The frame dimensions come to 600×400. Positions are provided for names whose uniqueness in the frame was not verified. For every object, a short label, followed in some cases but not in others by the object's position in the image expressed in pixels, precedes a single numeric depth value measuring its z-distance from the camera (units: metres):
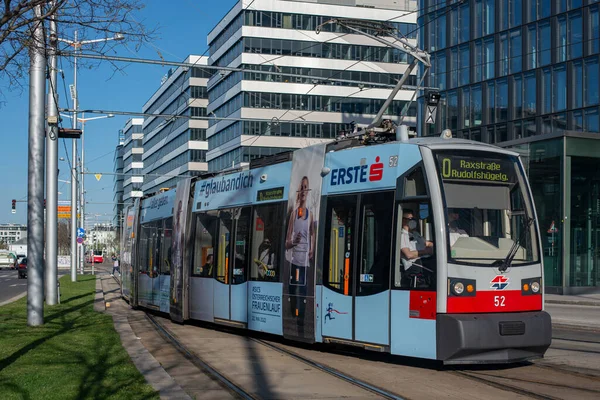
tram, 9.80
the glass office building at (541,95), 33.25
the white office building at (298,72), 62.44
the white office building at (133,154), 119.88
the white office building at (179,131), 78.31
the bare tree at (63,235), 111.47
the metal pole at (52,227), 22.39
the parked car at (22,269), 57.03
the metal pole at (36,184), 15.59
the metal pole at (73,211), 38.88
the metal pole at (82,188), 58.16
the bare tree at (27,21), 9.30
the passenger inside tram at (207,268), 15.92
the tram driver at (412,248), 10.00
